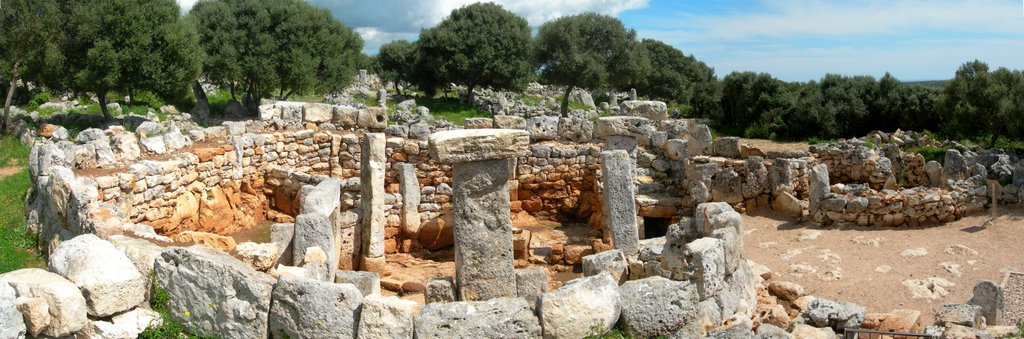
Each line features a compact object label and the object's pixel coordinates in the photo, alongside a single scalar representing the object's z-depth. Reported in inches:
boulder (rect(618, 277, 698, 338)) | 267.8
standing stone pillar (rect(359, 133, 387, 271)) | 493.4
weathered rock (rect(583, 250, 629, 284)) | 361.1
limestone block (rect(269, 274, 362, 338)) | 239.8
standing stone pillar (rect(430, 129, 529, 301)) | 314.8
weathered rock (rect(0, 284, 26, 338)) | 201.0
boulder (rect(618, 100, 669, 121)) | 664.4
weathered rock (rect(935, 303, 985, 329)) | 334.6
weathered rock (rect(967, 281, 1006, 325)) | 376.8
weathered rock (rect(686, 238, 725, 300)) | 310.5
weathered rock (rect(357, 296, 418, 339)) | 240.4
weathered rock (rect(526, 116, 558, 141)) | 650.8
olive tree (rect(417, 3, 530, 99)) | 1433.3
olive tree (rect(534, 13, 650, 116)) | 1350.9
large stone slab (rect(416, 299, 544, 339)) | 242.8
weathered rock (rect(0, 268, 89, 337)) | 213.6
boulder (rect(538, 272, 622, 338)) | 251.1
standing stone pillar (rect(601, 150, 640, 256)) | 491.2
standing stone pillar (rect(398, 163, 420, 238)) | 545.0
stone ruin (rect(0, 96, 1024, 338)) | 242.8
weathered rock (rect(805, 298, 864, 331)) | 329.1
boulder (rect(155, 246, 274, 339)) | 242.8
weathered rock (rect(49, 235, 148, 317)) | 222.2
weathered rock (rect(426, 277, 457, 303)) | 339.9
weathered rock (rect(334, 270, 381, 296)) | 338.6
